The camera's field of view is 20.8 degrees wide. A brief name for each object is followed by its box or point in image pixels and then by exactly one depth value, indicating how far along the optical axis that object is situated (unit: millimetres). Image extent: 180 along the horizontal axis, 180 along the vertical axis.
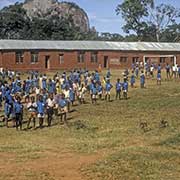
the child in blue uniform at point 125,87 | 32719
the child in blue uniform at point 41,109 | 23016
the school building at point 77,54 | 54562
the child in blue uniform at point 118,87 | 32188
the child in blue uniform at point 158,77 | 40419
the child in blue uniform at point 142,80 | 38247
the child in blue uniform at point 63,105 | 24562
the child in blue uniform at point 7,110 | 24219
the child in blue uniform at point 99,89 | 31619
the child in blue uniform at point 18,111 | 22797
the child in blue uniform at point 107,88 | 31984
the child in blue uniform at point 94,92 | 30828
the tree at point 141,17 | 81812
